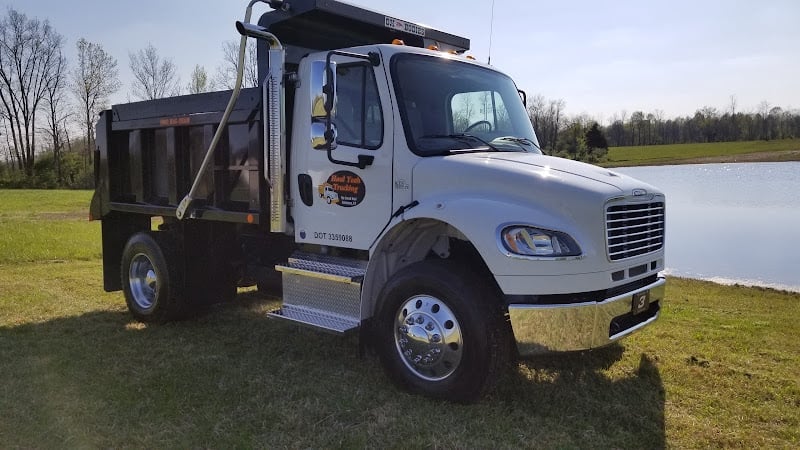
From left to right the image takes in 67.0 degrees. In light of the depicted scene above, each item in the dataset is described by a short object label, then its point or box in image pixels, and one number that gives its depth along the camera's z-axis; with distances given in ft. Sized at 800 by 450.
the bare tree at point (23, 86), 189.78
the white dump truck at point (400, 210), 13.37
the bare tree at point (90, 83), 189.06
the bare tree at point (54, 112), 194.18
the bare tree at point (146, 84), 168.25
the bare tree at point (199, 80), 137.08
